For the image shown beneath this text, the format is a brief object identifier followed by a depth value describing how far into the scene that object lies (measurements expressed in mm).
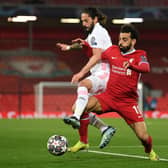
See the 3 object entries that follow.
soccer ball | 17453
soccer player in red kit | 17516
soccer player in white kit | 18969
